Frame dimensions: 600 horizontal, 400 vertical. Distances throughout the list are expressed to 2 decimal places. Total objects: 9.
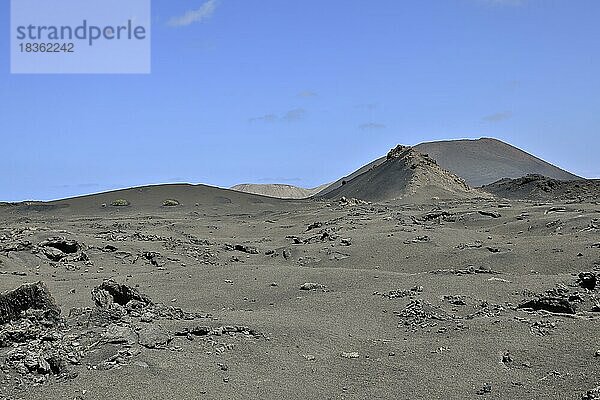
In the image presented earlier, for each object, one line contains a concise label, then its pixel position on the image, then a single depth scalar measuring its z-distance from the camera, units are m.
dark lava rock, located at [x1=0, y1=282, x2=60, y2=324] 6.21
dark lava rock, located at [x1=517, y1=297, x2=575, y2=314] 6.75
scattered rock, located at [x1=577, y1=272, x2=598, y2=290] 7.69
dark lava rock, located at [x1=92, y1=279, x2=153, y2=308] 7.12
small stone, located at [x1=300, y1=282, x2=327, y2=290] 8.97
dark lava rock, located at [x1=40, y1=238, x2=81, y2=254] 12.87
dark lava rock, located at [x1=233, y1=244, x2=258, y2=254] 14.86
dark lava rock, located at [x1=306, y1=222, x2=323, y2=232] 18.65
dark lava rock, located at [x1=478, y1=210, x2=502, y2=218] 17.38
